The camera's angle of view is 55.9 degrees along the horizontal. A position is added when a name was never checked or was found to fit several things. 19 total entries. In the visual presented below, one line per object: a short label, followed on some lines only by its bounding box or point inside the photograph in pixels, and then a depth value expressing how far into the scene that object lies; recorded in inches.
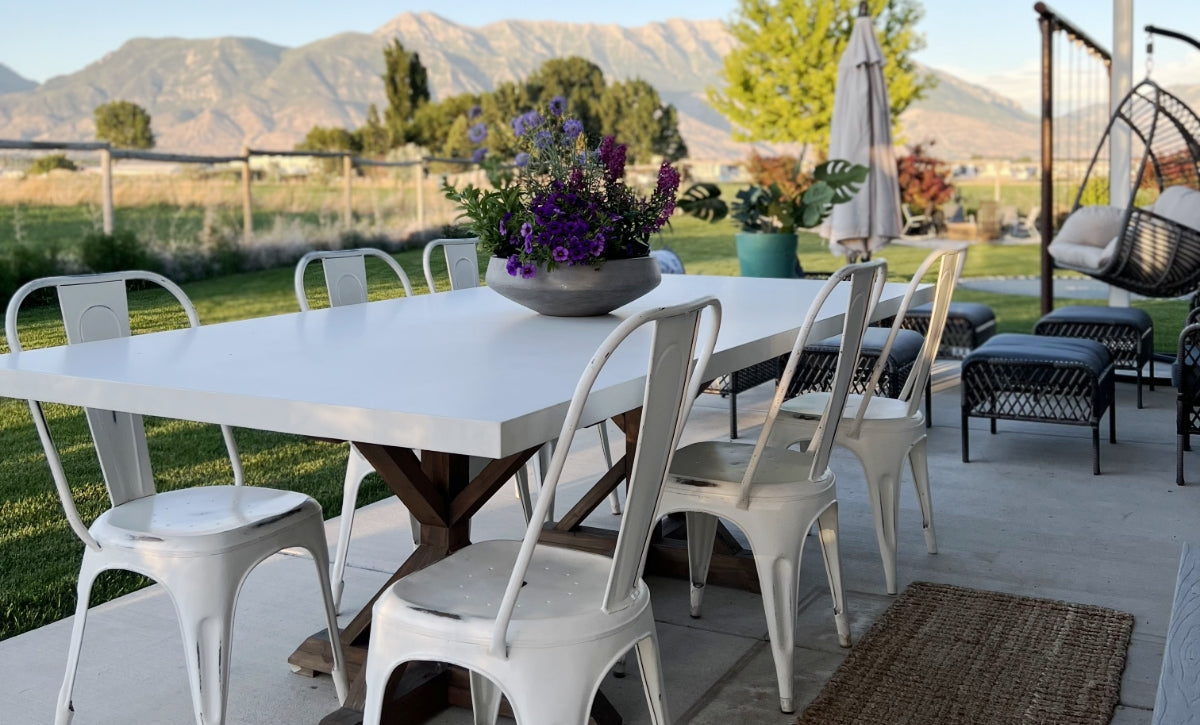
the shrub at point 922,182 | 594.9
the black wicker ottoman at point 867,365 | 185.9
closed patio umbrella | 257.3
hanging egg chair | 212.5
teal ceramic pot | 229.8
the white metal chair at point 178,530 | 77.6
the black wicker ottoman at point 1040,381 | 167.0
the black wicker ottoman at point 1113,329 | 213.9
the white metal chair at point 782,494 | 90.4
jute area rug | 91.0
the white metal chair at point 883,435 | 117.3
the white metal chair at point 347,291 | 117.3
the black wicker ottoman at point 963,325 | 234.8
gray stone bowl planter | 106.2
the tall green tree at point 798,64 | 616.1
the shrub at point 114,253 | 284.0
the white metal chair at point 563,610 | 62.7
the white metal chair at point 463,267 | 151.6
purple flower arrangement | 103.3
